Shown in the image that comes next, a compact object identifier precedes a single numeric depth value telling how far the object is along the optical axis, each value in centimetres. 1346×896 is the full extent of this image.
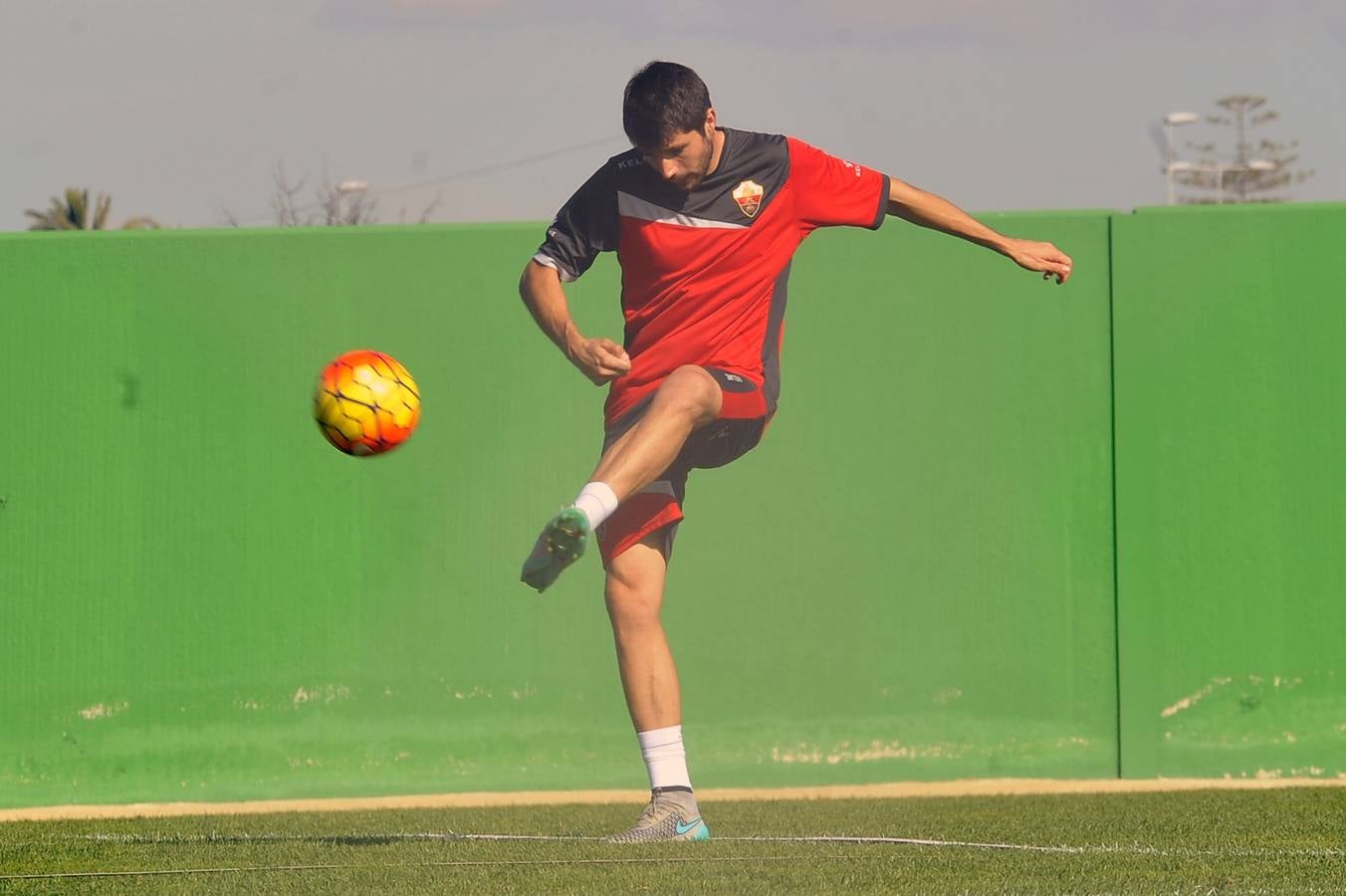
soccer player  1348
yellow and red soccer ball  1321
